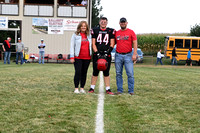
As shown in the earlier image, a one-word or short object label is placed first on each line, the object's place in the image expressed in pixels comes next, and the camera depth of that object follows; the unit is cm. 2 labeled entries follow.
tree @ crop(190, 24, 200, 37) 4901
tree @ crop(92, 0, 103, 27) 5506
